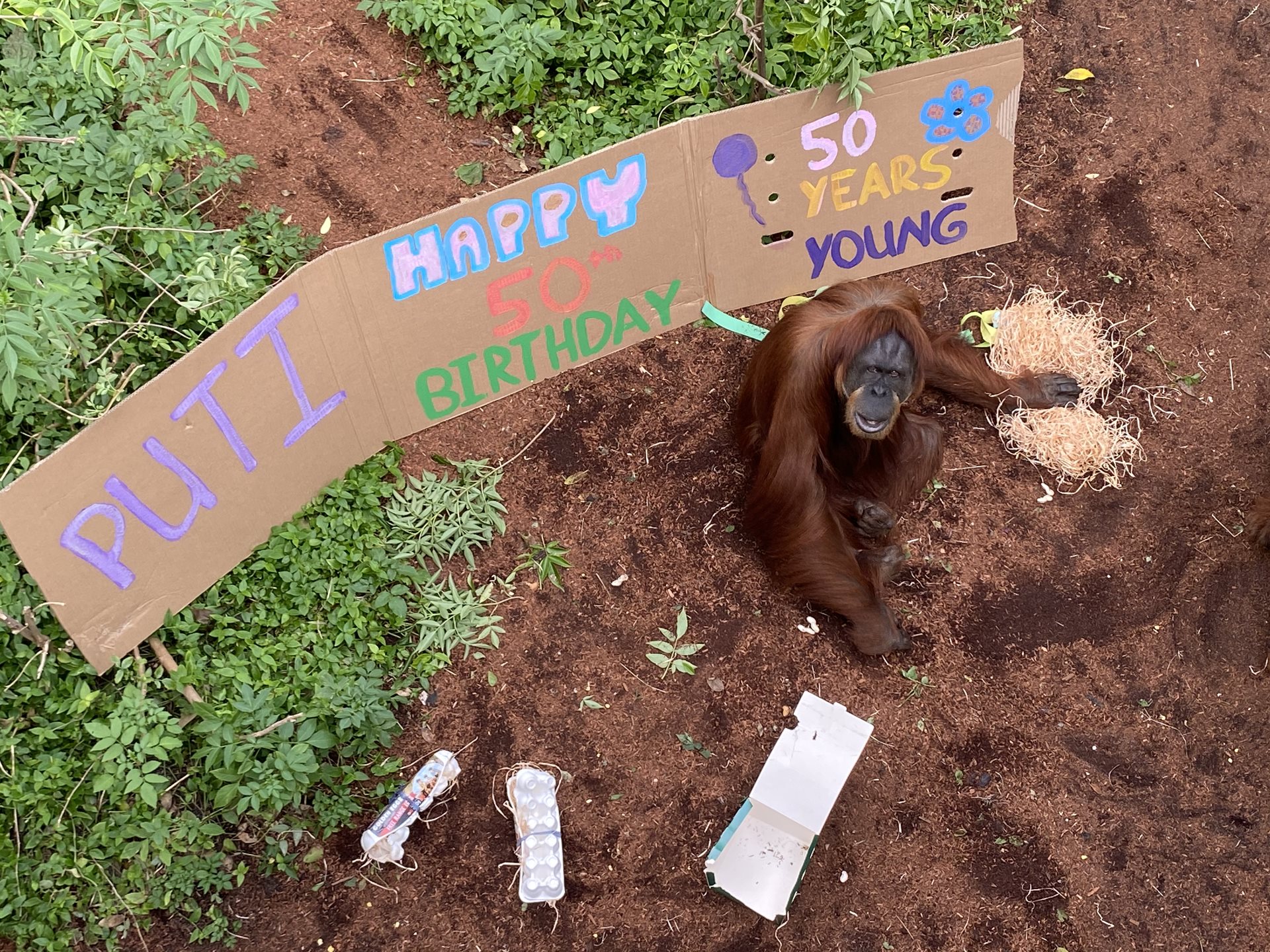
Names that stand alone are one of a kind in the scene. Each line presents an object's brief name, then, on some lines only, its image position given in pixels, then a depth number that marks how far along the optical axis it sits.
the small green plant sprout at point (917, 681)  3.29
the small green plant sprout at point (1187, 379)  3.93
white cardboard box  2.76
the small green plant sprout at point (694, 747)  3.15
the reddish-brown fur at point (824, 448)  3.21
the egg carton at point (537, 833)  2.90
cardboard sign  2.78
